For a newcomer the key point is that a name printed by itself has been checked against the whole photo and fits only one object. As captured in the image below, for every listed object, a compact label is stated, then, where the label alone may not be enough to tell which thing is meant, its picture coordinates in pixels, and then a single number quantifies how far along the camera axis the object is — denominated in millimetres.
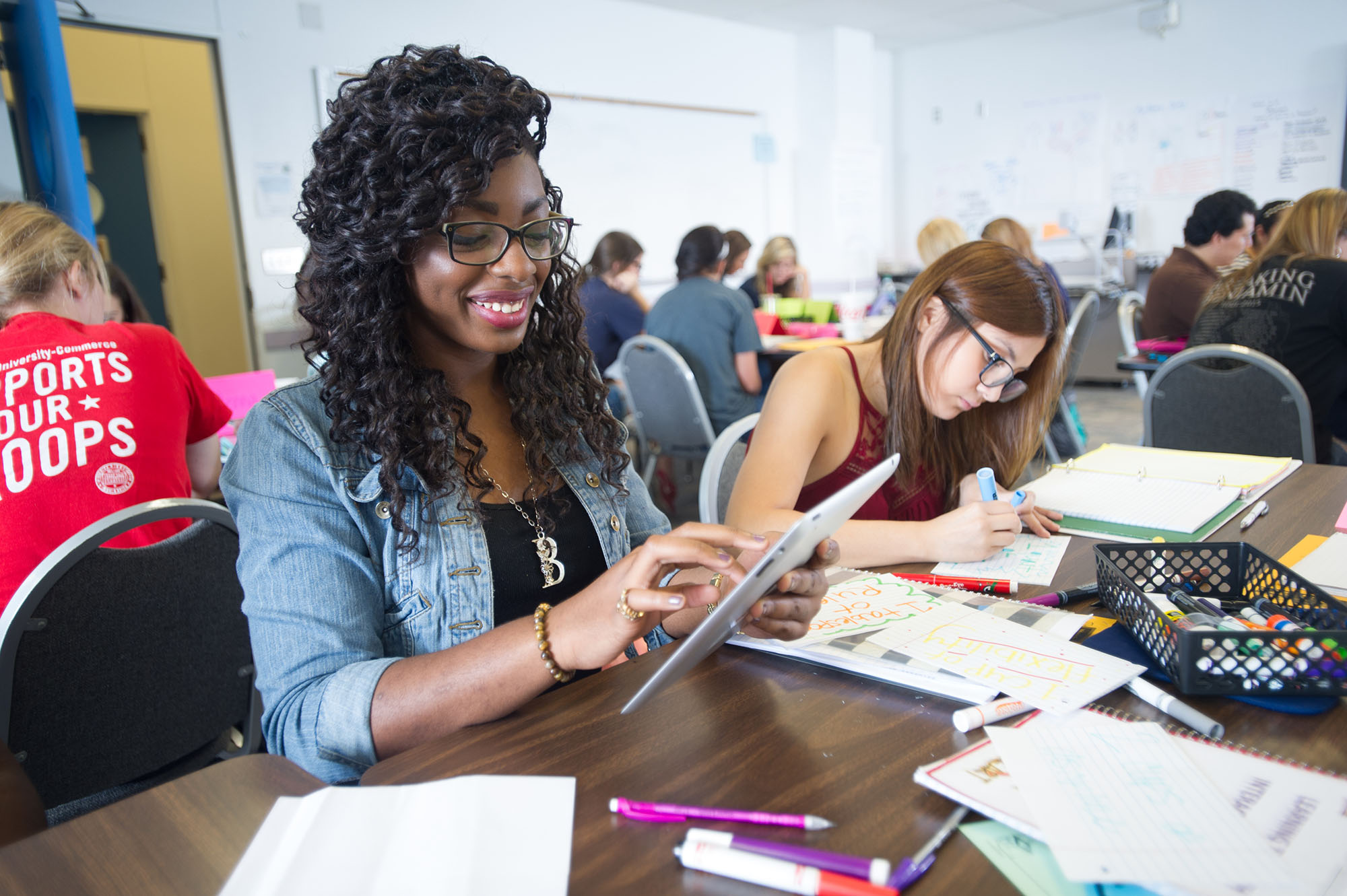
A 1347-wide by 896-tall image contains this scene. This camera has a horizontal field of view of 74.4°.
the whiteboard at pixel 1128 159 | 5992
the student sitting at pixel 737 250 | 4992
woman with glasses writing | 1348
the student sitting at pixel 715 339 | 3543
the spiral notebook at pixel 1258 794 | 555
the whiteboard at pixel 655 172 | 5578
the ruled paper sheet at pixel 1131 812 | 533
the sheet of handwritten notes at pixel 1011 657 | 771
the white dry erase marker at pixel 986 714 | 726
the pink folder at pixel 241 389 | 2471
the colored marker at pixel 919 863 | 545
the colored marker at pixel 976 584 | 1082
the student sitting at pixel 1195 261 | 3729
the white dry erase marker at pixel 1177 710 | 713
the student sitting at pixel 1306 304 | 2457
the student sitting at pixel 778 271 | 5375
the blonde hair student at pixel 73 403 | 1453
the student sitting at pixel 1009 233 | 4129
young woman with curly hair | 820
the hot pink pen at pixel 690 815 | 600
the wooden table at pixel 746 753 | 583
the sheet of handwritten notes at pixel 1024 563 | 1131
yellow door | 4512
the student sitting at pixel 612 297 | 4023
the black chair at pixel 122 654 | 1128
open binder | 1300
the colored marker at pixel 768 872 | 532
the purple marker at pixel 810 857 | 540
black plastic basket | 749
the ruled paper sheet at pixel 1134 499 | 1316
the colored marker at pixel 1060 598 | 1013
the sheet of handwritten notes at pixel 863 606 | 927
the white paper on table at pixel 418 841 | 569
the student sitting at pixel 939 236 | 4762
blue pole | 2588
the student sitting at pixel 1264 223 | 3205
